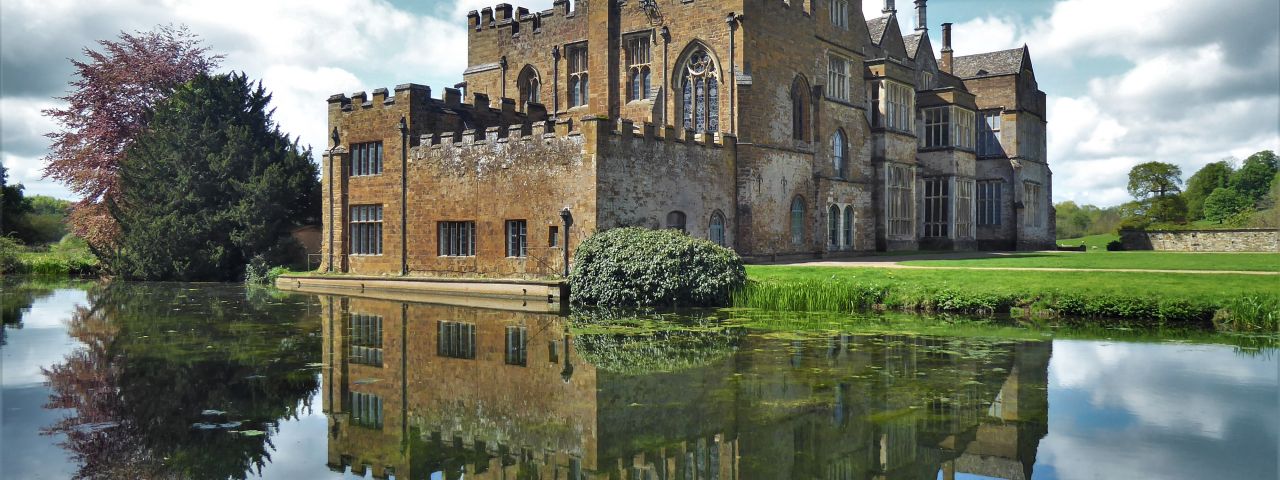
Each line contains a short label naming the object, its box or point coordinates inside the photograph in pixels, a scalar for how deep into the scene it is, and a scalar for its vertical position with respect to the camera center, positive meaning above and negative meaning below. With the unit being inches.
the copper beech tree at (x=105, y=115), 1536.7 +242.8
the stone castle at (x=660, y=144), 1045.2 +141.6
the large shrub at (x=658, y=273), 829.2 -22.1
